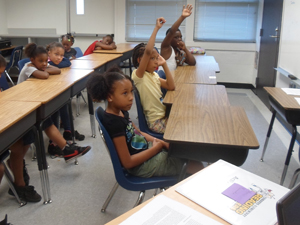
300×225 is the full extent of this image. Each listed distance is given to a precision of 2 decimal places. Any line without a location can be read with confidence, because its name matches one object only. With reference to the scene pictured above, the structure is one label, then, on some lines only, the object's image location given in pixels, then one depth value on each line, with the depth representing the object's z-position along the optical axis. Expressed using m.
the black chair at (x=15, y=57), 4.84
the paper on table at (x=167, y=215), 0.83
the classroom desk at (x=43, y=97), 1.96
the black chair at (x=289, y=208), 0.57
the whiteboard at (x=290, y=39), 3.39
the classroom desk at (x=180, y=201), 0.86
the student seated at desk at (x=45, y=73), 2.43
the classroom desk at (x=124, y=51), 4.48
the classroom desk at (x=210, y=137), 1.43
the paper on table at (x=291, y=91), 2.37
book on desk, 0.89
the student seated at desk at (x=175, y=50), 2.89
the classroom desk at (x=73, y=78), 2.57
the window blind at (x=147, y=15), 5.96
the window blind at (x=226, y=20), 5.73
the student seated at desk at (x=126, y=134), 1.55
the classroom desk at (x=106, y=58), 3.72
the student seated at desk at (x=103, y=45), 4.65
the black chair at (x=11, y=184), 2.05
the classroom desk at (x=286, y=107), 2.04
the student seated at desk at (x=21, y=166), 2.09
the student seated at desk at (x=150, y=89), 2.19
